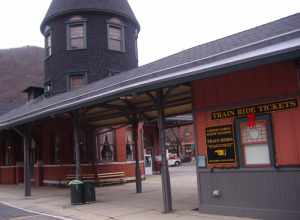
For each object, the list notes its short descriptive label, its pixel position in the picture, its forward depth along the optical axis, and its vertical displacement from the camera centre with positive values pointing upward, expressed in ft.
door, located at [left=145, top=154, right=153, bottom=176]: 97.60 -1.46
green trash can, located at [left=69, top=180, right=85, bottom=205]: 45.37 -3.36
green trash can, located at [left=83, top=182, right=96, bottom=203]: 46.62 -3.45
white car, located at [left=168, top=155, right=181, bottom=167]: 159.24 -0.85
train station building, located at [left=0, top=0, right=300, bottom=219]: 28.58 +4.41
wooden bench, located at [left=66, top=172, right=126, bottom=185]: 68.85 -2.68
